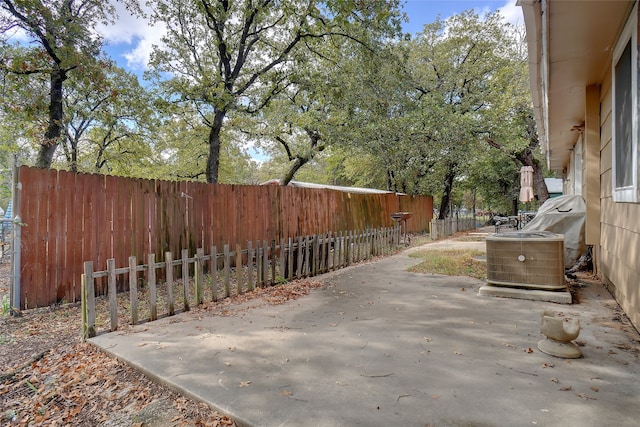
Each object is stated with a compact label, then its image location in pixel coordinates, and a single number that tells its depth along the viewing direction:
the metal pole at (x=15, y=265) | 4.44
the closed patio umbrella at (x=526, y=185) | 11.29
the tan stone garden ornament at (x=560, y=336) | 2.79
